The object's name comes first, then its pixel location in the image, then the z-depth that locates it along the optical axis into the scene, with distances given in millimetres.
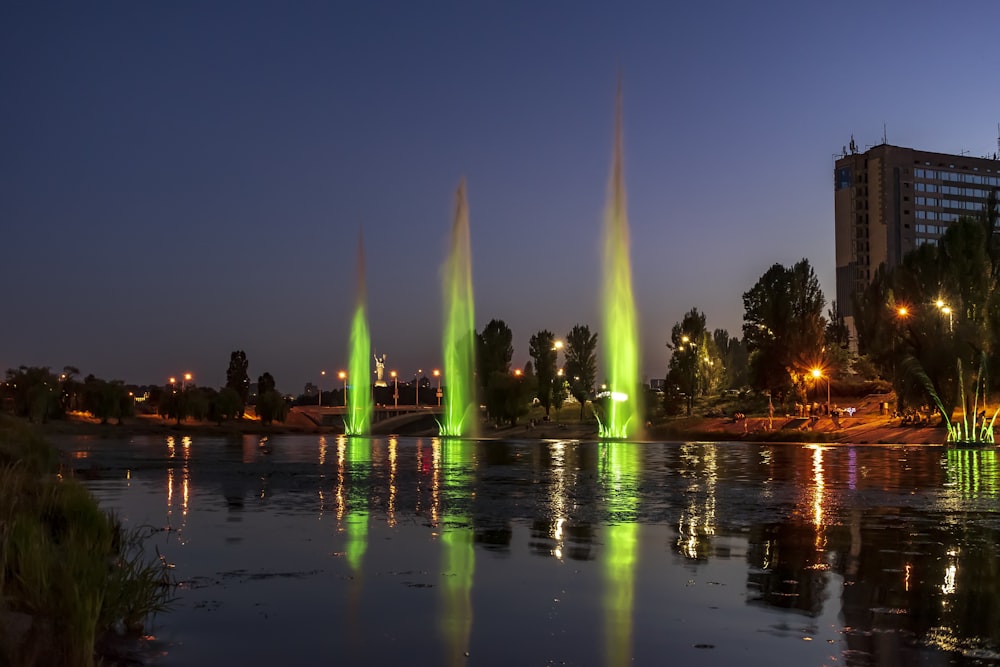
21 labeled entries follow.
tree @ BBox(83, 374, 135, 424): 110812
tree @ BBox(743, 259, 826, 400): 94812
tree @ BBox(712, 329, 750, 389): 168788
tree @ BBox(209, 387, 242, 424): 124312
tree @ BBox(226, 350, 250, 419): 157125
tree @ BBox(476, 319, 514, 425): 126250
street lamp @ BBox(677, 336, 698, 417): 103625
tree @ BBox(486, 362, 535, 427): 112688
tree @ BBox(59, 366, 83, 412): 120625
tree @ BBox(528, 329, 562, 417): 122188
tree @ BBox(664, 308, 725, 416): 103938
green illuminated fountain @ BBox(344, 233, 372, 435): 92188
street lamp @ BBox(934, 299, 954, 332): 71625
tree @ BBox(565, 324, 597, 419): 152750
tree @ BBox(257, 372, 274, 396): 176250
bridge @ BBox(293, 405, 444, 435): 140750
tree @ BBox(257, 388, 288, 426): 128500
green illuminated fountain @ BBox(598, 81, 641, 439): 66562
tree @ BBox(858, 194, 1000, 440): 67375
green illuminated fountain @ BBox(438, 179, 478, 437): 79688
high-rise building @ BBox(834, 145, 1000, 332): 191625
